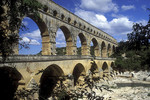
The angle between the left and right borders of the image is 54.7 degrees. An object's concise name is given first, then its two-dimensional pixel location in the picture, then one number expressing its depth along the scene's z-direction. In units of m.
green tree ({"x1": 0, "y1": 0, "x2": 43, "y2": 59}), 4.47
